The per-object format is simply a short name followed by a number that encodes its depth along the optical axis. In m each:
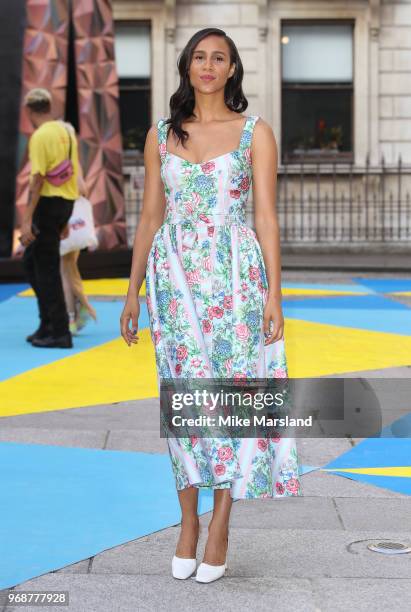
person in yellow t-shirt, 9.32
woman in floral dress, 4.04
